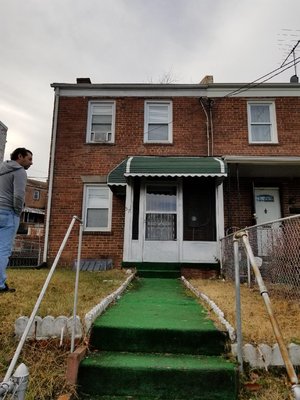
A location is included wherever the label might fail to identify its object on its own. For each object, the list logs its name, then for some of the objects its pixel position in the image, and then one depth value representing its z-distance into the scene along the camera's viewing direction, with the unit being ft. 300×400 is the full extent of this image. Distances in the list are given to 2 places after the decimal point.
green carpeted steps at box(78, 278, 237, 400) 8.45
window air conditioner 35.07
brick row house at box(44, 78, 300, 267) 29.30
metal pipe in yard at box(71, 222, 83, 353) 9.16
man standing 13.28
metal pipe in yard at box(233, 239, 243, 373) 8.97
